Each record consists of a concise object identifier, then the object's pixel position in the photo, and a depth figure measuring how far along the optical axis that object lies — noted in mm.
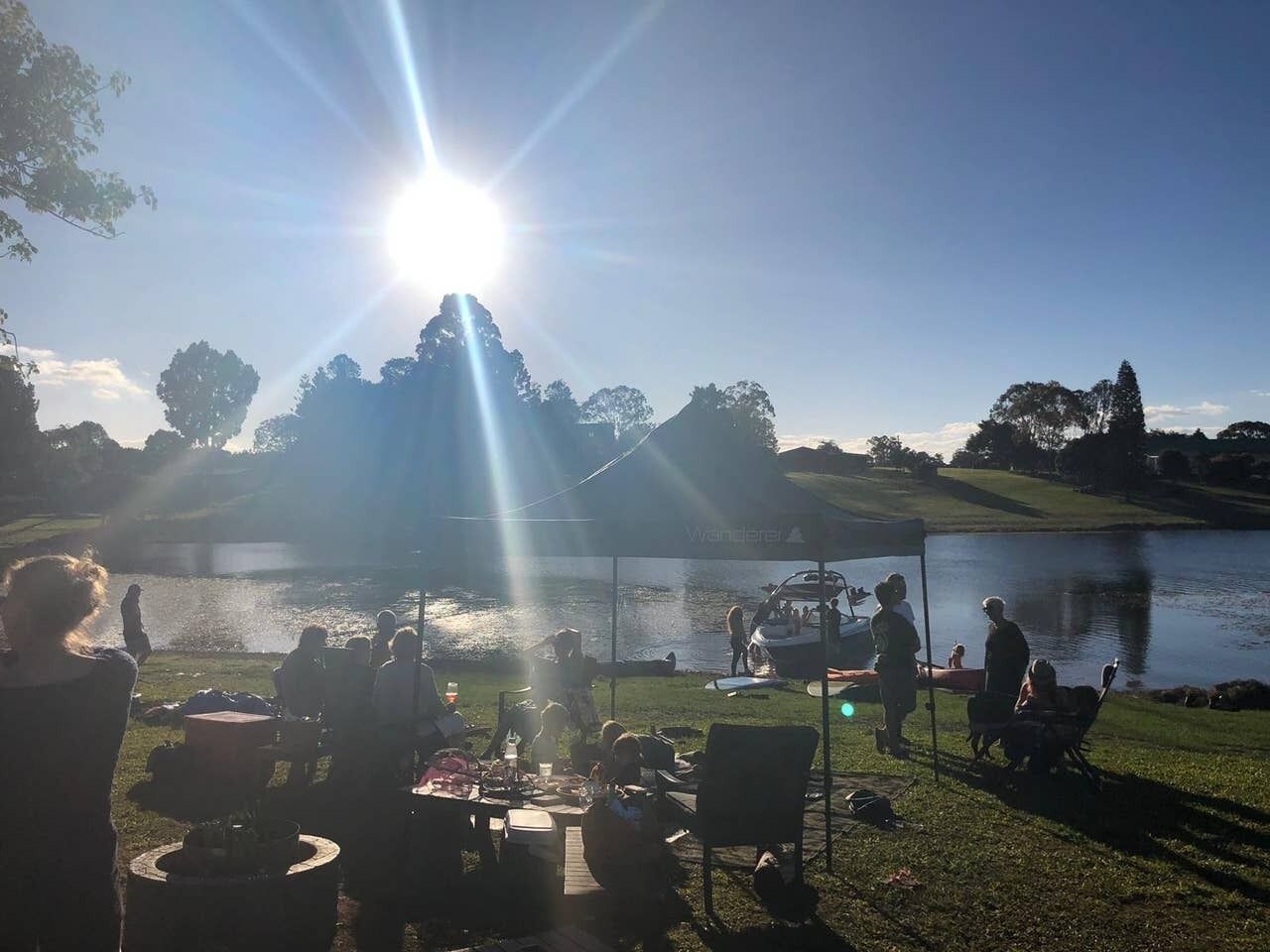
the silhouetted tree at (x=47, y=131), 12875
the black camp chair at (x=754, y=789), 6324
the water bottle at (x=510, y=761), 7376
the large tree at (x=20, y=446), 64075
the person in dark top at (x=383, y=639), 11484
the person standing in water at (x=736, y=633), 22234
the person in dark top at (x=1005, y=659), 10828
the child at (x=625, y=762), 7298
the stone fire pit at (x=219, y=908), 4641
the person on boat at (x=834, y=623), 21797
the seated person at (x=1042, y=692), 9570
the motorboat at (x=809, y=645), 23688
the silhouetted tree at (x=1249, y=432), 196625
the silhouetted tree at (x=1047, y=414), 144000
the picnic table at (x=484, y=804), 6863
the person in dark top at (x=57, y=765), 3203
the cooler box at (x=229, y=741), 7258
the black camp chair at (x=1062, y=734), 9195
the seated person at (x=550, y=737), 8523
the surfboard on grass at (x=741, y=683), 18828
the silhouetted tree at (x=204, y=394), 124500
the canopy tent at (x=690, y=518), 8641
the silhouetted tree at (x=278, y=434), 108438
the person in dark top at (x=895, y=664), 10766
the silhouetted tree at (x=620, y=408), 150875
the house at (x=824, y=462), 134875
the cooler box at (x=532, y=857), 6348
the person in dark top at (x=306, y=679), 10070
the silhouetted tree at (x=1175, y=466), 125250
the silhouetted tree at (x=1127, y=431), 112688
